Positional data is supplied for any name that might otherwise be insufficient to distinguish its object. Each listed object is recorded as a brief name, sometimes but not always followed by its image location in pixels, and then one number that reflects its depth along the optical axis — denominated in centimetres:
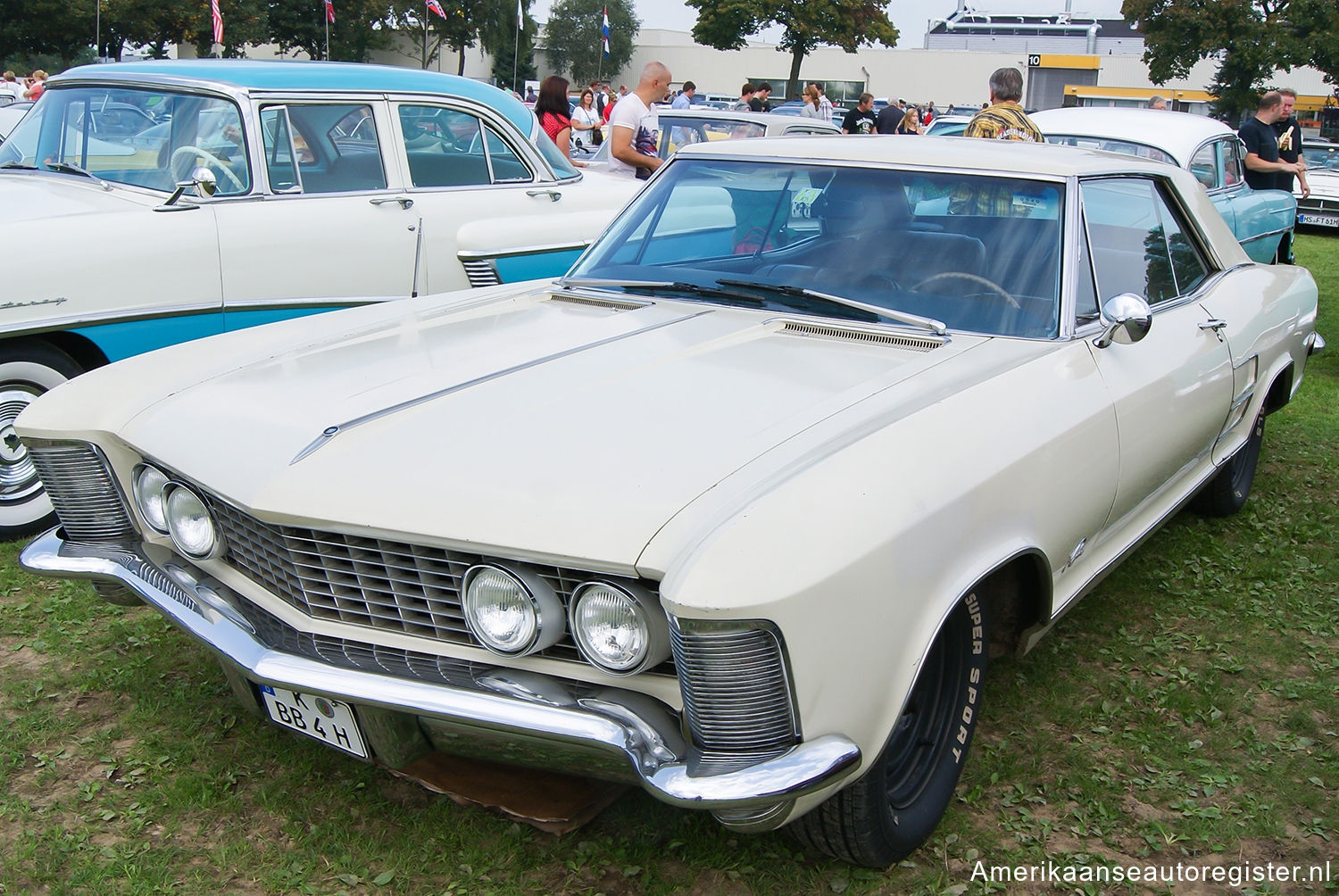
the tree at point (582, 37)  7306
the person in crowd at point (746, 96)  1576
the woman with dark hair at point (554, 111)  912
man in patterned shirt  582
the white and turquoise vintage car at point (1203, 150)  767
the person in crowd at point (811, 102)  1616
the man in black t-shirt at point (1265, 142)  888
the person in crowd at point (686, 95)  1668
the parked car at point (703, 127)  864
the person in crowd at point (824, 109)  1783
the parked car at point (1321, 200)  1384
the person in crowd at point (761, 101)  1569
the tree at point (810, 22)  4181
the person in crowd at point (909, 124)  1407
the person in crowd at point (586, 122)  1284
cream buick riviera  194
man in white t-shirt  792
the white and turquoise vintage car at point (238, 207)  412
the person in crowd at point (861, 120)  1407
